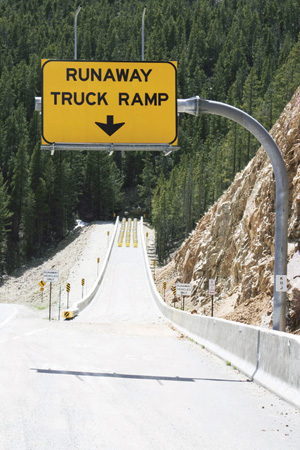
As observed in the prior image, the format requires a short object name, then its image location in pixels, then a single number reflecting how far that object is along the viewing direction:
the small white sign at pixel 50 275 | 37.50
